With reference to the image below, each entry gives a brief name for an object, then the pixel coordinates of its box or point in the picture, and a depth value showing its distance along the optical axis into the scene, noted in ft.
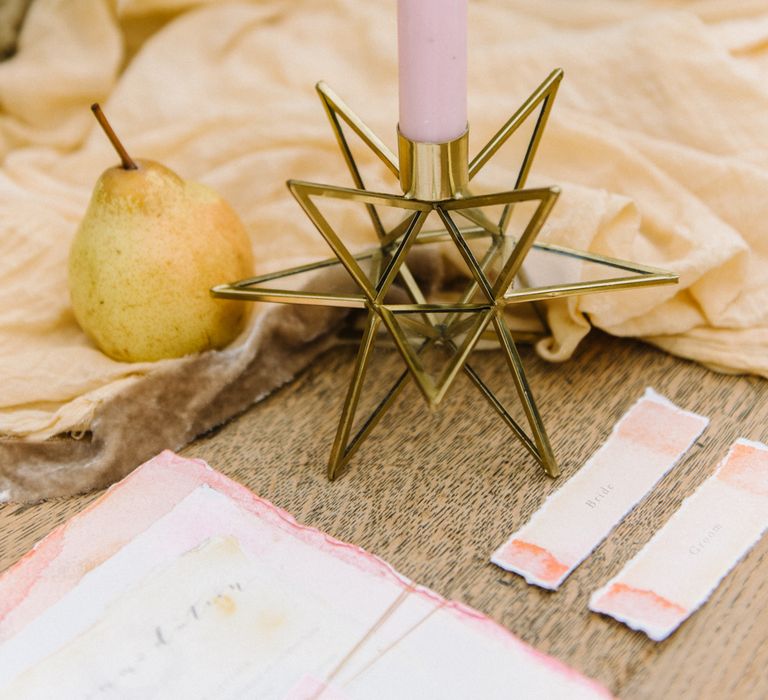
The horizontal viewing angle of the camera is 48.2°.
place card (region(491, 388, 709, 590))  1.60
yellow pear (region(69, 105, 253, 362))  1.90
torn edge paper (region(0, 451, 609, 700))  1.39
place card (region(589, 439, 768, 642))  1.48
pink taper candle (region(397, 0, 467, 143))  1.42
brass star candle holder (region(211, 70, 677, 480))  1.59
